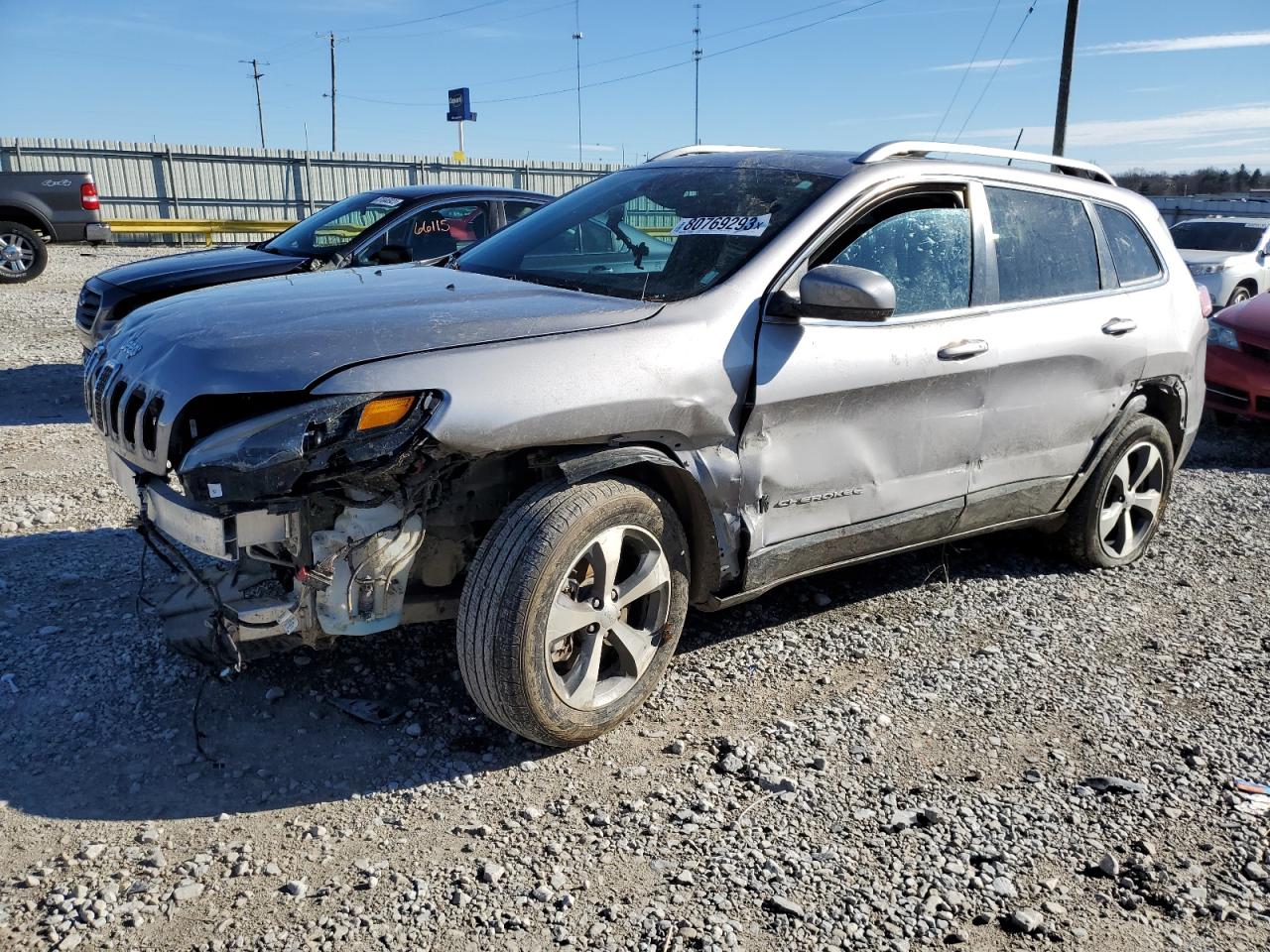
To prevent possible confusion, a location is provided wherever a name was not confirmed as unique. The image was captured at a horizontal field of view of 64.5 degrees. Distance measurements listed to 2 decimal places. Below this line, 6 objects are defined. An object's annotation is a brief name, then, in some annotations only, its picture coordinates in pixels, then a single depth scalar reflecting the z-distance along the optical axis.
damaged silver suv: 2.75
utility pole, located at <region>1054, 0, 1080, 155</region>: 20.95
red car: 7.80
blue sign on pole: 34.21
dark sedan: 6.95
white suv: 13.91
